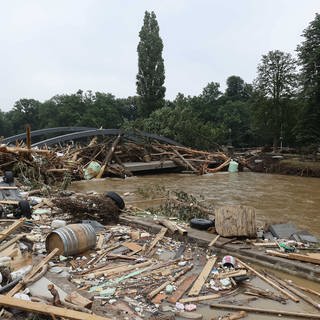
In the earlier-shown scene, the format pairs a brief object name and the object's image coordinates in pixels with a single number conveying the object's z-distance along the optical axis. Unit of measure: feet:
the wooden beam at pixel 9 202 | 29.14
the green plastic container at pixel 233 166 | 80.12
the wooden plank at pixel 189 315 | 13.83
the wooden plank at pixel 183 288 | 15.26
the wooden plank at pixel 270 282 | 15.99
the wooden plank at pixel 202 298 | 15.23
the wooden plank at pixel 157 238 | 21.80
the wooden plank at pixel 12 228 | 20.63
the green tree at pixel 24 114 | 221.87
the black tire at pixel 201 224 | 24.85
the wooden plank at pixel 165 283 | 15.35
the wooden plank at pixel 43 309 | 12.13
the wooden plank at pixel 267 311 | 14.24
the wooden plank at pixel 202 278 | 15.98
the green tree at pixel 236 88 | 199.72
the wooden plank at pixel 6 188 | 33.14
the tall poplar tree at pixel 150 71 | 124.26
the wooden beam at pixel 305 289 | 16.58
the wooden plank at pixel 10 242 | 19.54
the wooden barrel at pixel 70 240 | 19.70
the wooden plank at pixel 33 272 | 14.57
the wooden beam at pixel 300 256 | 19.13
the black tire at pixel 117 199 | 29.84
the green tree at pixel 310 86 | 91.40
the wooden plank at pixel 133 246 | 21.54
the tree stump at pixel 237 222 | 22.90
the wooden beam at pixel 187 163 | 75.71
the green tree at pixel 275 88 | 110.63
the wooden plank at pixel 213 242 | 21.85
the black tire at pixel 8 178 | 40.09
